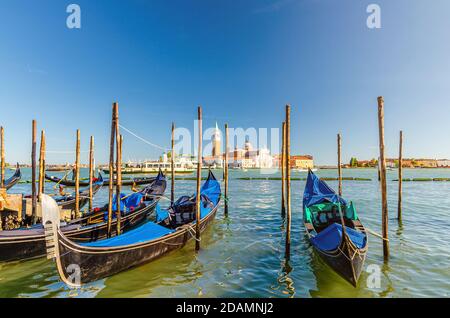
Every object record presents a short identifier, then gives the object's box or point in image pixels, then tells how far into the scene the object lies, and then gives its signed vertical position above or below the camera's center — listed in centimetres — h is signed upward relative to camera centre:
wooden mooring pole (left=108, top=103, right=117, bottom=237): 768 -7
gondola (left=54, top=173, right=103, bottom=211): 1345 -211
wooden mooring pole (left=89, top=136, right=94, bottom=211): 1307 +60
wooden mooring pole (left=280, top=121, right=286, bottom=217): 1102 +86
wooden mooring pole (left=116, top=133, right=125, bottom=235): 778 -44
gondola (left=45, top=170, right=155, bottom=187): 2465 -238
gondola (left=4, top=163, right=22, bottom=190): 1865 -126
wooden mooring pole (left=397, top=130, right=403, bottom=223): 1127 -12
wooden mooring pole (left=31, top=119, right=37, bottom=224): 972 -37
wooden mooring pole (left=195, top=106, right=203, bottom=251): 746 -44
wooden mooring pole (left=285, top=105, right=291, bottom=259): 684 -1
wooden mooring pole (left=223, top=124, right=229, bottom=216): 1320 +8
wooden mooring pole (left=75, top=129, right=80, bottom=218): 1116 -40
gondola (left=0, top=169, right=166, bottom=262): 645 -212
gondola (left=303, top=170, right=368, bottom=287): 491 -174
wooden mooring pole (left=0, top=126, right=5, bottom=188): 1350 +73
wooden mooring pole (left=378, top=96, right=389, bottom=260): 645 -2
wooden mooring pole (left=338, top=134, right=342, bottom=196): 1248 +69
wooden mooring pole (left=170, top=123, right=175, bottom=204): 1399 +110
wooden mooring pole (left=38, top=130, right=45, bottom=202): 1022 +9
